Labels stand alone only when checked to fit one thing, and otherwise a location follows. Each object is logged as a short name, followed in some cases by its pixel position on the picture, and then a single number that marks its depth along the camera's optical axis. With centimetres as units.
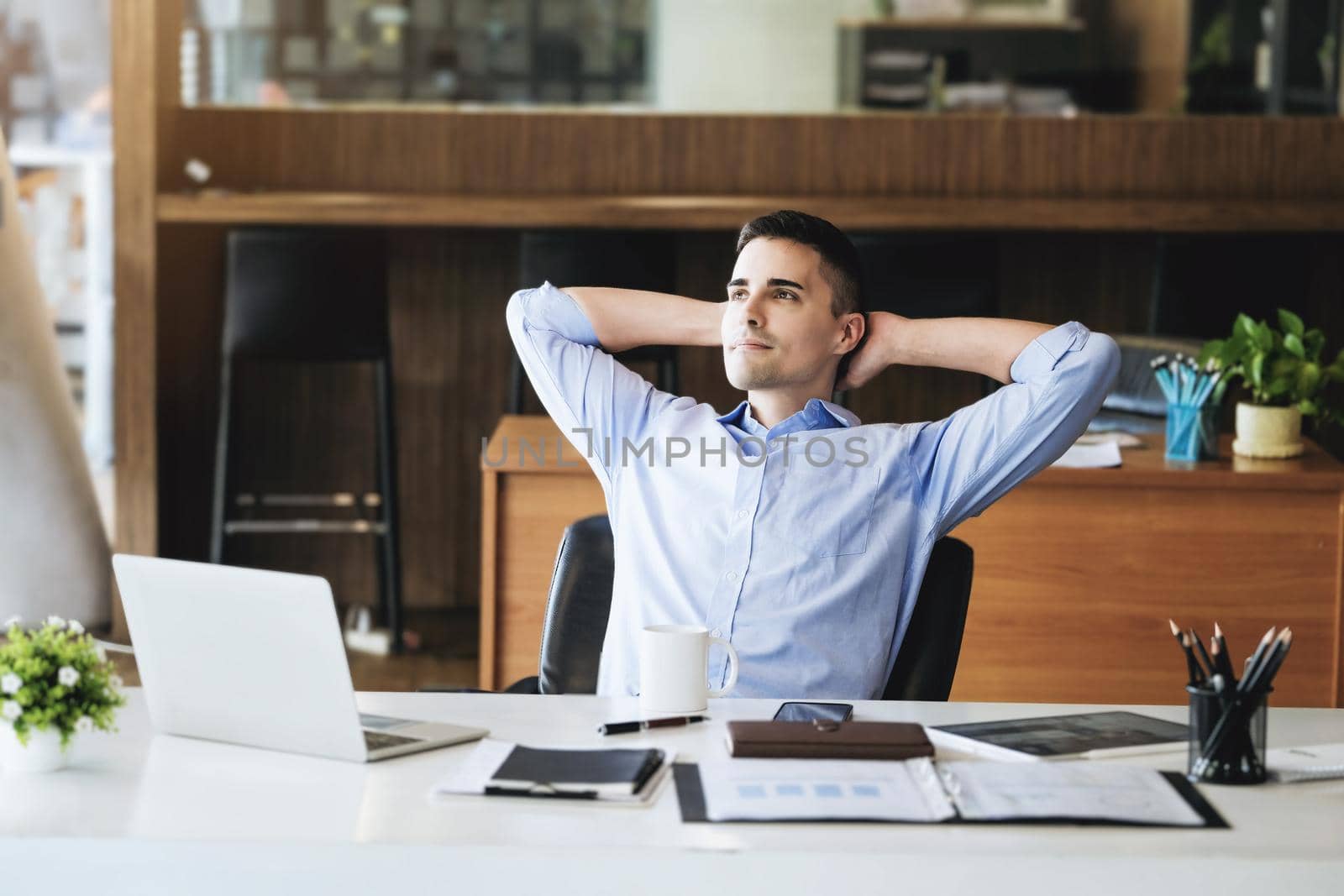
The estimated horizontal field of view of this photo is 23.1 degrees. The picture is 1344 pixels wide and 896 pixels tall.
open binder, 351
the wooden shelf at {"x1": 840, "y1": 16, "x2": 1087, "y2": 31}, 1174
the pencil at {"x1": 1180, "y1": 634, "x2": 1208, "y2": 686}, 369
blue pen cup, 573
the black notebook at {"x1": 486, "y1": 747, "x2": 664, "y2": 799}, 357
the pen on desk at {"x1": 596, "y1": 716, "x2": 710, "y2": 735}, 383
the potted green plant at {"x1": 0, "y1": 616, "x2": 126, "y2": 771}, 362
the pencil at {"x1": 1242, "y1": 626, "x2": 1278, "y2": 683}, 368
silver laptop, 364
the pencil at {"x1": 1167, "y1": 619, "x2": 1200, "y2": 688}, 369
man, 432
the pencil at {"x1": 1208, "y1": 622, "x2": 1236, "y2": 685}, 369
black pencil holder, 366
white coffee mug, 392
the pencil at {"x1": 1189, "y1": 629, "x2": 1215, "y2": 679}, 369
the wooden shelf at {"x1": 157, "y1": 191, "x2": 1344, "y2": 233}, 765
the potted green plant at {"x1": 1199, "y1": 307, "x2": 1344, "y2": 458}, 571
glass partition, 1144
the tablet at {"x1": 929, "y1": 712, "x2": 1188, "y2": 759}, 377
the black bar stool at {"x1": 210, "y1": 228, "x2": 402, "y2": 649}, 762
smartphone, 387
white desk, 341
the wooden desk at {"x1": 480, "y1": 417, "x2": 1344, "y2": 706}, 561
